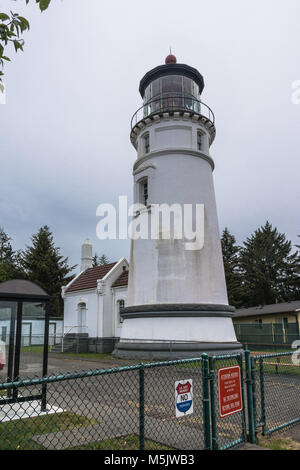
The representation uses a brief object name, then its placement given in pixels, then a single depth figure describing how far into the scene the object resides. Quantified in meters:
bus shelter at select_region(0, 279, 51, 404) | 7.14
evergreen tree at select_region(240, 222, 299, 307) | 52.12
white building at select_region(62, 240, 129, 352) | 24.44
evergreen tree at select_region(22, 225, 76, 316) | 42.97
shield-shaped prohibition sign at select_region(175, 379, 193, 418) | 4.38
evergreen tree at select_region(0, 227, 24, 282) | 36.68
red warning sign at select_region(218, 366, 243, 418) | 4.72
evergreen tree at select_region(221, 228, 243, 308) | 47.34
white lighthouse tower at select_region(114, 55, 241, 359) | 16.70
